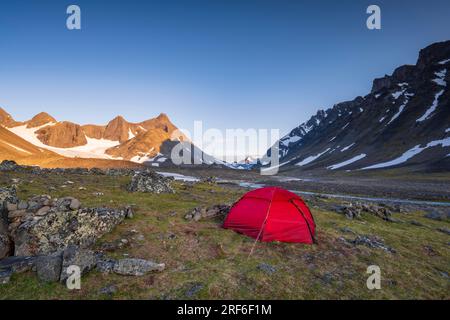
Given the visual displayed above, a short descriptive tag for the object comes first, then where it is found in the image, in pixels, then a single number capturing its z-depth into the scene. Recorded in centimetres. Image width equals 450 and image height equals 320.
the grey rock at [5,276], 866
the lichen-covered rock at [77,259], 900
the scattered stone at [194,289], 849
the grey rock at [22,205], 1273
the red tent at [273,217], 1365
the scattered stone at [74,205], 1376
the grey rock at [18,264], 926
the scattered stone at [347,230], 1612
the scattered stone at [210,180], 5366
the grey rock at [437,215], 2488
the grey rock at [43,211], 1241
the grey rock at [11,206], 1235
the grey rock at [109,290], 844
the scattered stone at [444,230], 1892
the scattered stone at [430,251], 1338
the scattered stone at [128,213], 1572
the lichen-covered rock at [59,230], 1078
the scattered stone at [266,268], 1023
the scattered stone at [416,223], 2080
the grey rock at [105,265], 960
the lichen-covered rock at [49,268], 894
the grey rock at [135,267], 958
